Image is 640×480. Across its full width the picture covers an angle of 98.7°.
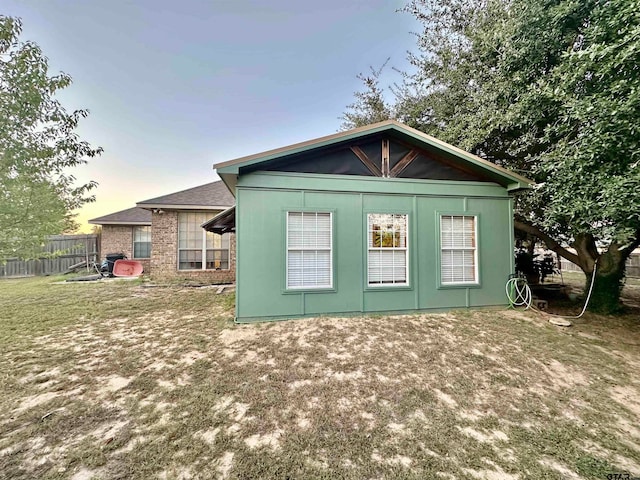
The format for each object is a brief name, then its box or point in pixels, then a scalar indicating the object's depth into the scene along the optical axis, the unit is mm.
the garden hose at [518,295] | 6523
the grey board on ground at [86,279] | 10734
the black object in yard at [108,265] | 11883
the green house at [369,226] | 5477
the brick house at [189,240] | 10023
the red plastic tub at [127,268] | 11719
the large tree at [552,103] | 4613
